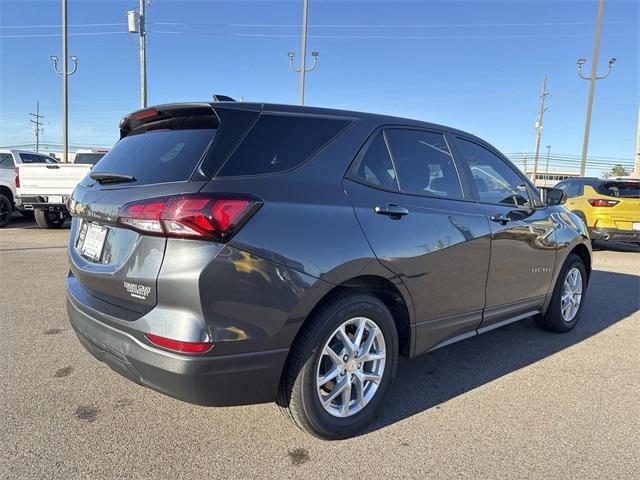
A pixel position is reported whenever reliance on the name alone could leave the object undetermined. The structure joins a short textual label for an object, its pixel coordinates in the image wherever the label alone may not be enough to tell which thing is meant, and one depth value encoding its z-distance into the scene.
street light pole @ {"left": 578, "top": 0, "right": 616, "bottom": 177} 18.27
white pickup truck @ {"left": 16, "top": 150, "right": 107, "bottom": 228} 10.32
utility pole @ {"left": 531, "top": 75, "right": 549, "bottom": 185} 45.09
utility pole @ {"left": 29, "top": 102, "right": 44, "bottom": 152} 72.53
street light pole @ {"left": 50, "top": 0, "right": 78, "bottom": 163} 21.16
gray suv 2.15
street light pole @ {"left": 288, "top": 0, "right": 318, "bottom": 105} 19.66
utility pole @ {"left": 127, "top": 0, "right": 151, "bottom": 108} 16.56
